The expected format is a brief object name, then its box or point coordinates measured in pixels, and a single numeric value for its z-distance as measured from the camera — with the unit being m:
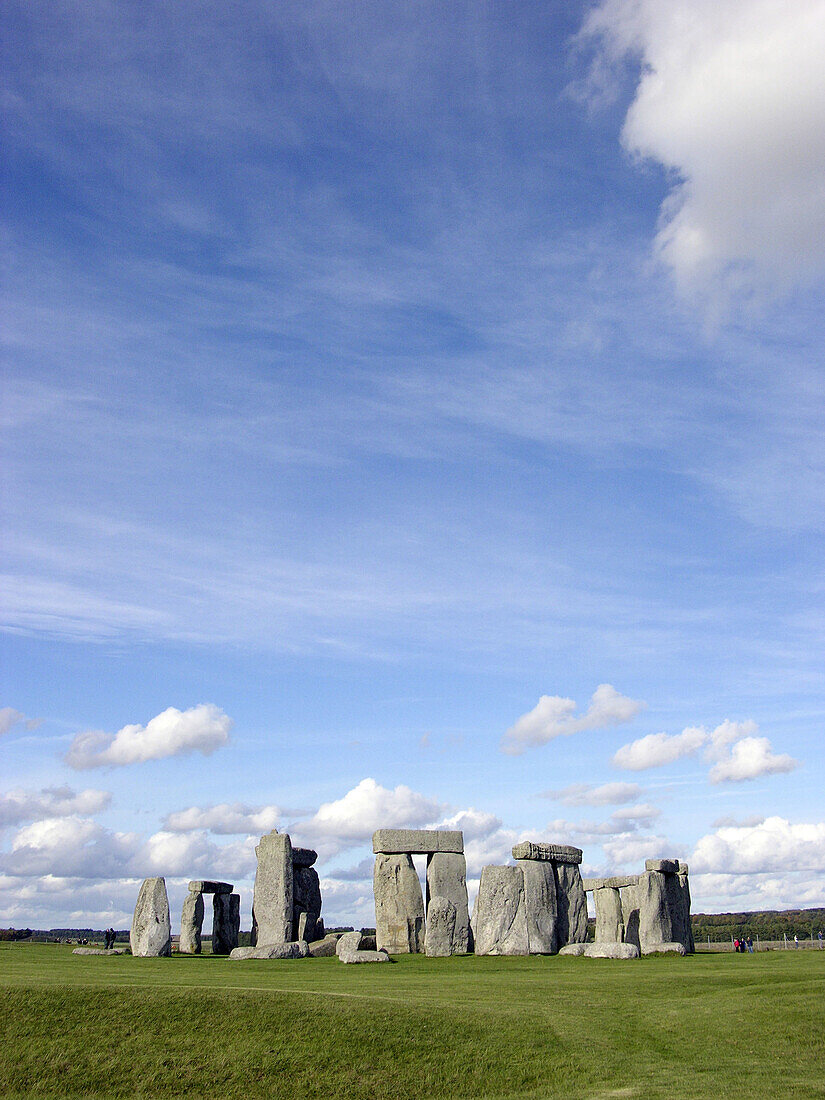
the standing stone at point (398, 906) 26.58
